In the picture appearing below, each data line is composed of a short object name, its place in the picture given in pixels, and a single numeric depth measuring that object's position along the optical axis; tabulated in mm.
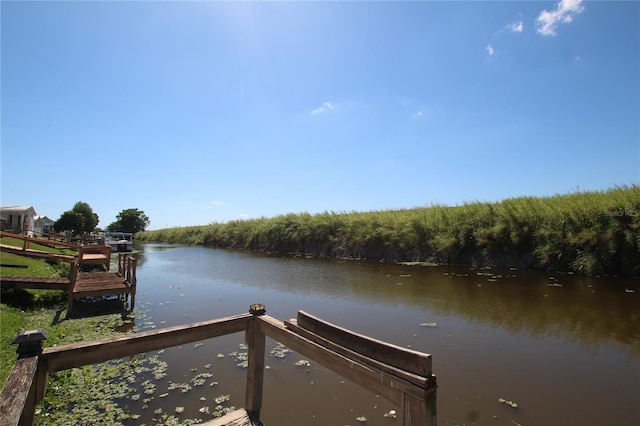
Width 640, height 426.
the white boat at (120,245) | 32719
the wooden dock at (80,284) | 8242
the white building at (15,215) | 42781
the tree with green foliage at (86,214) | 62519
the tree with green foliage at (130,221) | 88250
